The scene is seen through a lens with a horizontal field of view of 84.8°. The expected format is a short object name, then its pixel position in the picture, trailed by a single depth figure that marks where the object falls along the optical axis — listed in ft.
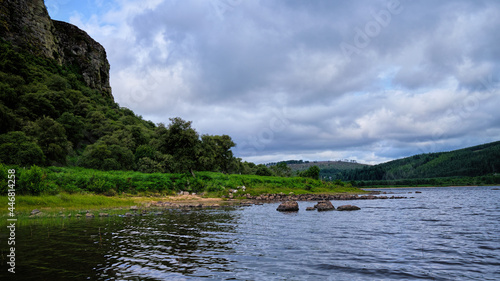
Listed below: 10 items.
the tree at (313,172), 413.59
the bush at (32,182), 112.27
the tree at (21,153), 166.30
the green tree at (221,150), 324.37
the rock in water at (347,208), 119.75
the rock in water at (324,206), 120.26
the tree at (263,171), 475.31
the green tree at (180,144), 216.54
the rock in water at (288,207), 119.34
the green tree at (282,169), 572.51
